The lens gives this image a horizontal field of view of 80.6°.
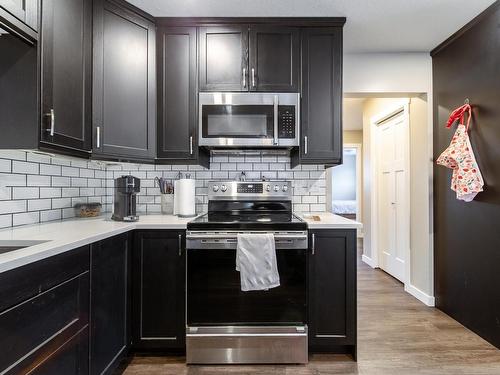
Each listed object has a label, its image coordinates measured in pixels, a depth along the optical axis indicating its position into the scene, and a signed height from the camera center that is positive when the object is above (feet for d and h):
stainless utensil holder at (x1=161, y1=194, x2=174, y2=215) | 8.19 -0.40
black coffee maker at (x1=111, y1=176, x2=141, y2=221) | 6.58 -0.16
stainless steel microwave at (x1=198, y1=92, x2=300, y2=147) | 7.22 +1.74
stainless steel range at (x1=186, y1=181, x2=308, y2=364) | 6.22 -2.51
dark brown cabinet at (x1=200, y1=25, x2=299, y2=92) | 7.38 +3.34
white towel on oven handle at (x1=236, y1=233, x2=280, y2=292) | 6.02 -1.48
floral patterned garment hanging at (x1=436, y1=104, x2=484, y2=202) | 7.16 +0.71
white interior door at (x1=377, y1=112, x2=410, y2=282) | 11.30 -0.18
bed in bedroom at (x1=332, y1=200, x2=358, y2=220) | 24.53 -1.68
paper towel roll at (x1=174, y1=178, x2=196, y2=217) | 7.39 -0.18
